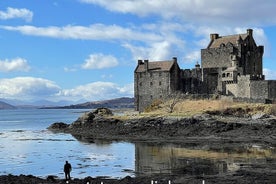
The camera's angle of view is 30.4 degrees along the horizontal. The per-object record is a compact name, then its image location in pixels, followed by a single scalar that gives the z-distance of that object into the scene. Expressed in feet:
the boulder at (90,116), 269.03
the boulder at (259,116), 215.72
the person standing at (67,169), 108.68
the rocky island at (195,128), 194.70
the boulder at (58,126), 291.58
